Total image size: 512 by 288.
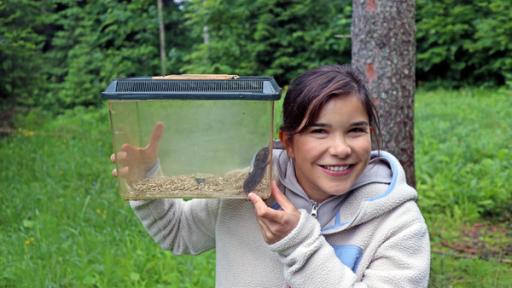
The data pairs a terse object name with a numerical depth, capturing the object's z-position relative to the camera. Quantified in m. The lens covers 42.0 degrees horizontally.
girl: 1.54
